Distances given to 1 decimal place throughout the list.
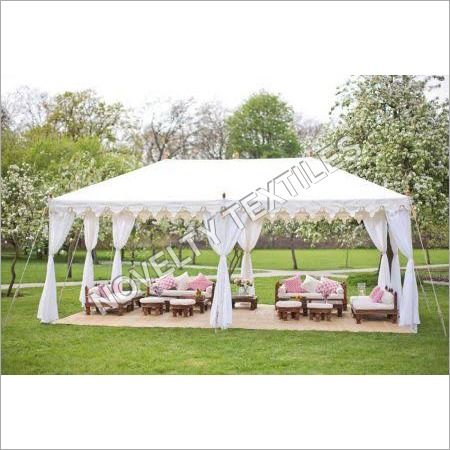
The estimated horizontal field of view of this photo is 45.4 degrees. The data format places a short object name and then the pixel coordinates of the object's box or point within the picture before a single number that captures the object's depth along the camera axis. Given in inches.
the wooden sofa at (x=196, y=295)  412.5
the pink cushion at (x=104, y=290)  407.2
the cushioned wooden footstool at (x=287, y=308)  379.6
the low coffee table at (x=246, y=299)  426.6
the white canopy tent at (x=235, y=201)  350.0
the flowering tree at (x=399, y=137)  521.7
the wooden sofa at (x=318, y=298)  395.2
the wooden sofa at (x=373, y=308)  370.0
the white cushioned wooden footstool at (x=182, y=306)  393.1
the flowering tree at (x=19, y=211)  501.4
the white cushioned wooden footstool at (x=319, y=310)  377.7
